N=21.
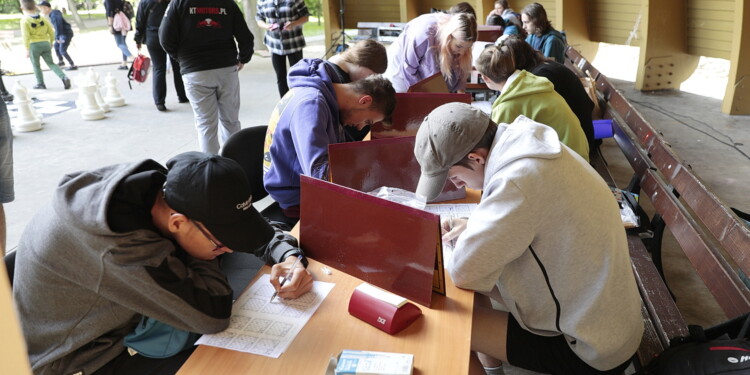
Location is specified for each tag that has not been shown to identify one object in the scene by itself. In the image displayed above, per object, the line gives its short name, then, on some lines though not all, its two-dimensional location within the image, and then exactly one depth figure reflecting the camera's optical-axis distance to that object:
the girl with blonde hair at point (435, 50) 3.61
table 1.29
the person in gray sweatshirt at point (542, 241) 1.41
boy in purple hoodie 2.15
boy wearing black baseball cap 1.28
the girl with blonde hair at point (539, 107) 2.68
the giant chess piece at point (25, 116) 5.73
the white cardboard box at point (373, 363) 1.21
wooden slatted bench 1.73
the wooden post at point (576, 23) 8.85
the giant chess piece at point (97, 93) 6.48
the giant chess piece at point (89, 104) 6.29
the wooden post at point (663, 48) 7.37
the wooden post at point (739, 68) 5.85
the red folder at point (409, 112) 2.72
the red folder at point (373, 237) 1.44
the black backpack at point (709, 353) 1.40
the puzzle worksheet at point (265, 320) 1.37
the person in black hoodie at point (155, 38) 5.99
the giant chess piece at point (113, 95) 6.86
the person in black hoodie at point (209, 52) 4.20
